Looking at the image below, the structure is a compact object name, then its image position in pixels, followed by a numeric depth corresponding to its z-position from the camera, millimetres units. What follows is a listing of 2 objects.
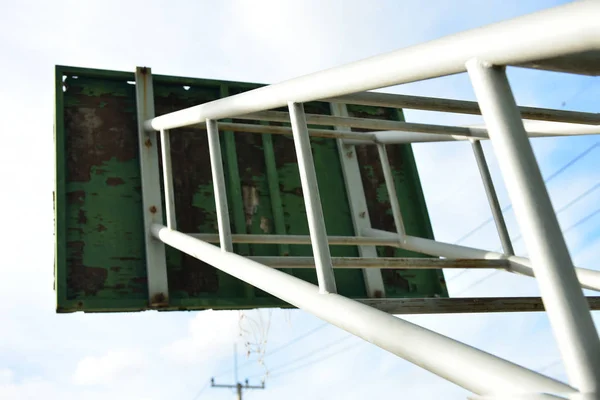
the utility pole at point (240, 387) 29672
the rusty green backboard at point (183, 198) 5047
